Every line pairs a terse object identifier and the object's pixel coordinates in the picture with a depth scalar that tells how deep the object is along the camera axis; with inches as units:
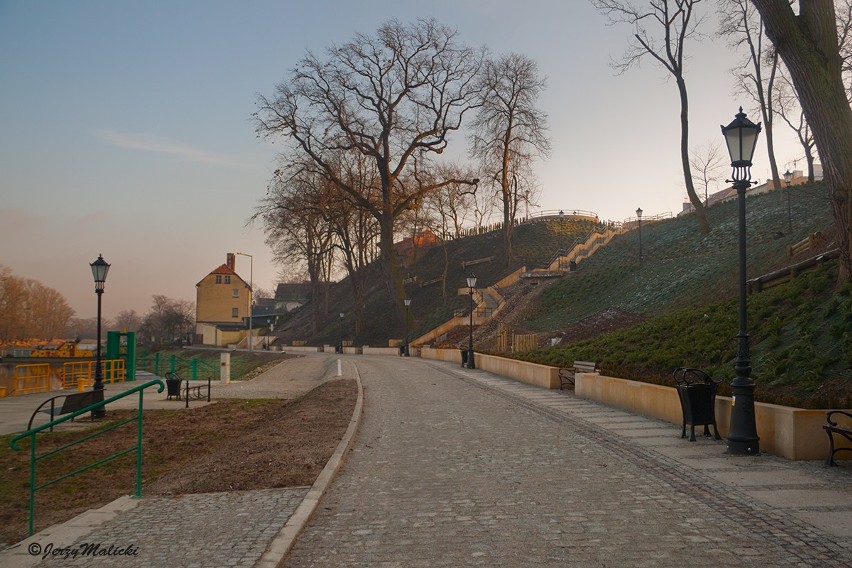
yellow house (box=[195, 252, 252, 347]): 4116.6
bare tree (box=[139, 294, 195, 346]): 4074.8
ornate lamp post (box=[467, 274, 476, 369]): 1231.1
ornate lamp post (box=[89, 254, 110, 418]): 737.0
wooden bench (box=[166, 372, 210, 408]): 802.8
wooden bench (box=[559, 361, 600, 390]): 724.7
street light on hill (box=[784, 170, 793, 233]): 1197.0
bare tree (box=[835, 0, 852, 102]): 1295.4
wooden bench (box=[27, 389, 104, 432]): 596.3
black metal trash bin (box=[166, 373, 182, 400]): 810.5
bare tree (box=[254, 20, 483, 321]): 1599.4
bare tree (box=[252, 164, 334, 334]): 1743.4
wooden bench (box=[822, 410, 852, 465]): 310.3
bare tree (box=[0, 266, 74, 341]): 3169.3
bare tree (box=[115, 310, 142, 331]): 6173.7
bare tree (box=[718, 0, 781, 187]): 1470.2
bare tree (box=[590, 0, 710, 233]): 1343.5
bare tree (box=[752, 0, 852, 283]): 504.4
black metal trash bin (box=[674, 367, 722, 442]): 405.7
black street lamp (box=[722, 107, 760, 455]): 359.3
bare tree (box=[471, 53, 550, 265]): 1868.8
